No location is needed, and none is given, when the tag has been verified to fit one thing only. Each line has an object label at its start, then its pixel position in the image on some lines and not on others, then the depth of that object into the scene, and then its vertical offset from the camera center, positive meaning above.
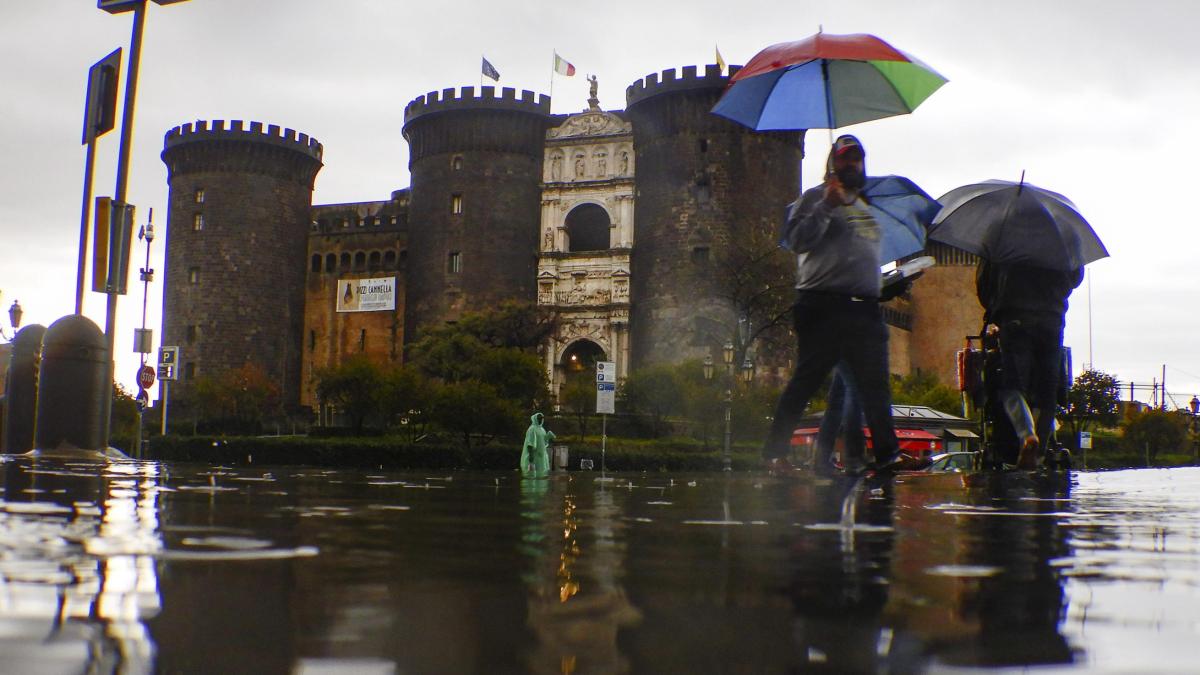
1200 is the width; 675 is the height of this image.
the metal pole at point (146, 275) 32.95 +4.01
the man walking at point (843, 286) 6.42 +0.78
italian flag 61.13 +18.42
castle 55.31 +9.51
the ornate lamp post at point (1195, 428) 69.06 +0.68
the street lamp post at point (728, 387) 30.88 +1.05
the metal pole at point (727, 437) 30.80 -0.28
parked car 17.55 -0.46
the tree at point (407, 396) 41.42 +0.75
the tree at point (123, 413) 51.34 -0.20
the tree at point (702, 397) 41.44 +1.00
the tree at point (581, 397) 46.69 +0.98
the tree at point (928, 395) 53.03 +1.72
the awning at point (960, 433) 39.24 -0.01
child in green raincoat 20.33 -0.55
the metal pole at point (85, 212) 14.06 +2.37
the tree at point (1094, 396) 58.09 +2.02
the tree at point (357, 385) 46.19 +1.18
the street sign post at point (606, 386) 24.78 +0.77
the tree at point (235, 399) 55.72 +0.60
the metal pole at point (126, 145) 13.02 +3.03
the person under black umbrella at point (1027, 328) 8.56 +0.78
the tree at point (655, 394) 47.38 +1.22
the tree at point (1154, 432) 59.88 +0.33
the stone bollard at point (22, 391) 16.61 +0.21
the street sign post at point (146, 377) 27.17 +0.74
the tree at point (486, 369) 35.03 +1.94
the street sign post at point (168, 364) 28.98 +1.13
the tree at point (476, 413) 34.88 +0.15
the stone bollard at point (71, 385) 13.58 +0.25
